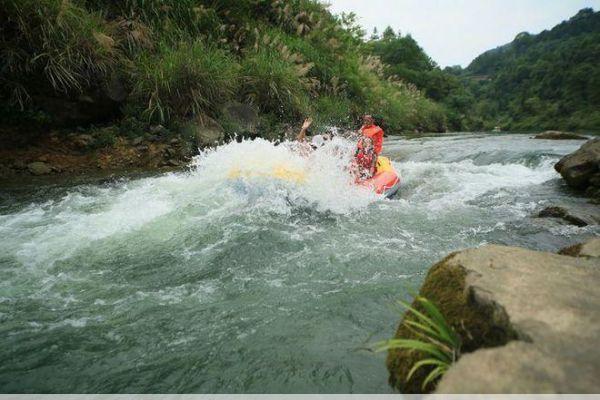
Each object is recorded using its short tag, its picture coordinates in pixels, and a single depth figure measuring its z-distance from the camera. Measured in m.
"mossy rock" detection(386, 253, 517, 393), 1.51
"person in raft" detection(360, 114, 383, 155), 7.13
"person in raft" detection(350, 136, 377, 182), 7.07
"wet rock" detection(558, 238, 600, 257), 2.44
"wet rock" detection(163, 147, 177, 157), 8.70
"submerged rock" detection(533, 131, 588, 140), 12.86
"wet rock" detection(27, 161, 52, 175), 7.21
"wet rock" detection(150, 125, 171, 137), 8.86
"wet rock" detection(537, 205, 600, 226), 4.80
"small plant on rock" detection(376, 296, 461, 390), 1.54
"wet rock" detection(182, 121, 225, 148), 9.12
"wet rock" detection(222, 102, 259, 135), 9.88
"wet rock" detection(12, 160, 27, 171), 7.16
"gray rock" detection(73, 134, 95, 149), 7.99
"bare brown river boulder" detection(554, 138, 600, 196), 6.19
